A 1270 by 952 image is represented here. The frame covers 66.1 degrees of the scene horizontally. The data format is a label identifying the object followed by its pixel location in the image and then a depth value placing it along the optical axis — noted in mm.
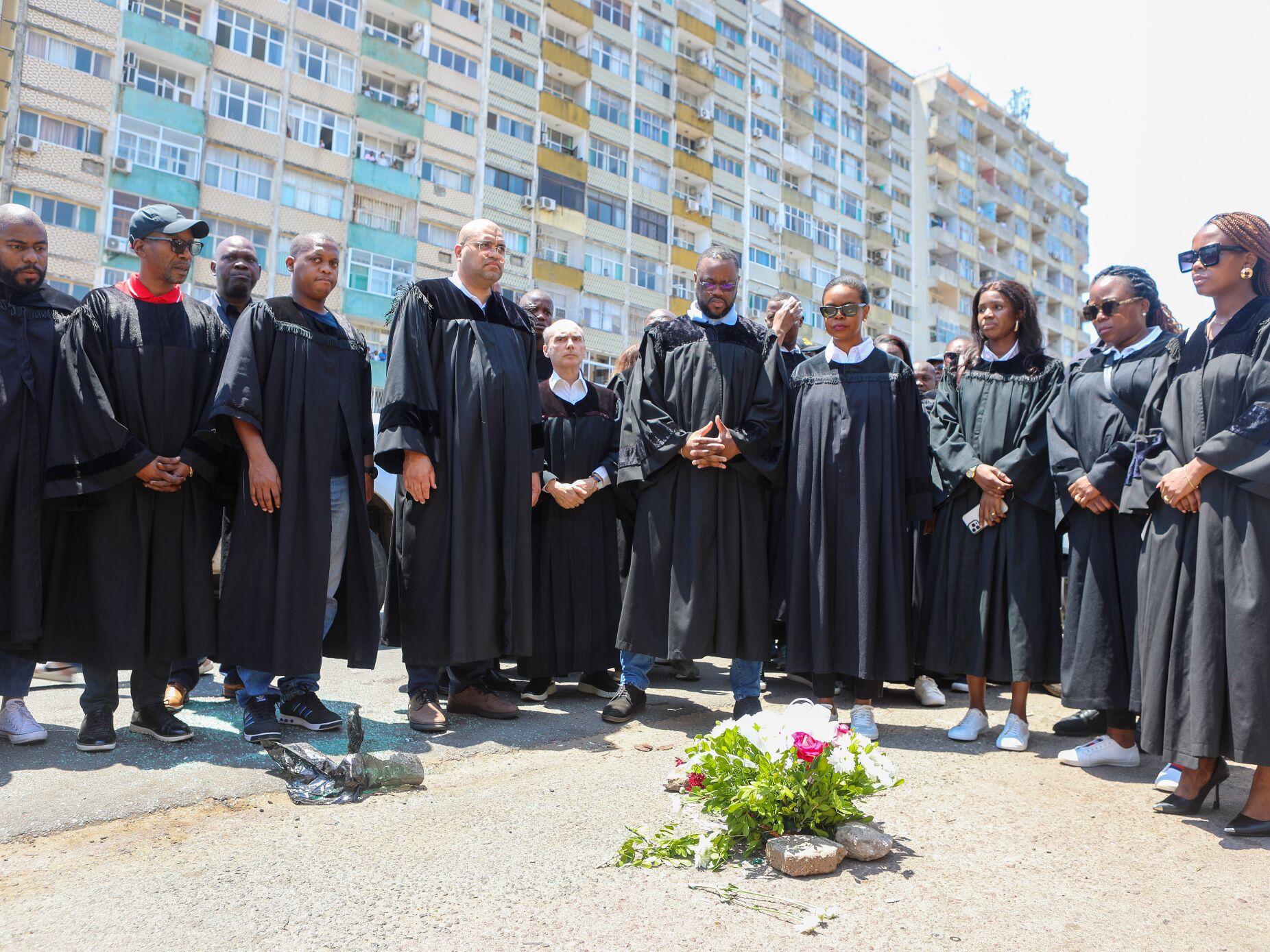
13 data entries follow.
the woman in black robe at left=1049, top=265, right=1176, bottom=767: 4867
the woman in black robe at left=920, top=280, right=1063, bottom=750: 5305
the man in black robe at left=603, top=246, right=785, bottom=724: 5406
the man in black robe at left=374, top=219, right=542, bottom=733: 5133
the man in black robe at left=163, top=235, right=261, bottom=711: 5895
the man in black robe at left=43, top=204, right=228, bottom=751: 4508
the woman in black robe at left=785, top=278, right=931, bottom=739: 5305
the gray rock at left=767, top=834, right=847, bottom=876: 3154
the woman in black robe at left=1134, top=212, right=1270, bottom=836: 3811
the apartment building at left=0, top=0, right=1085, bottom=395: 26047
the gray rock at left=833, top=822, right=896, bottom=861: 3273
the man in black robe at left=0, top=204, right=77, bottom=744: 4473
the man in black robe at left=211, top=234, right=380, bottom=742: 4727
